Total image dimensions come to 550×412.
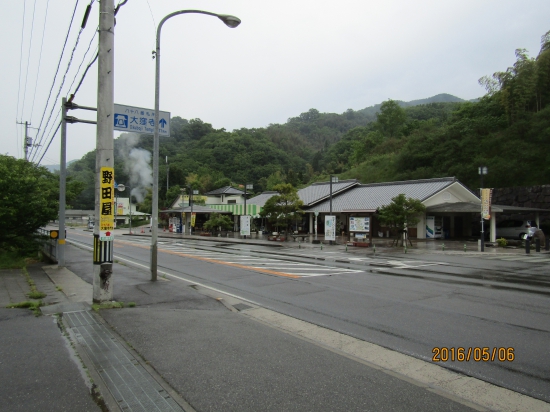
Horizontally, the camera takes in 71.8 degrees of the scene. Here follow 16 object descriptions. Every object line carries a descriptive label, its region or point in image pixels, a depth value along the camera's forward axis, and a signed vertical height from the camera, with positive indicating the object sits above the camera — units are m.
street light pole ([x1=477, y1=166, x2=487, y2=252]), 25.89 +3.30
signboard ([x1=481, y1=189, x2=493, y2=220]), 25.25 +1.08
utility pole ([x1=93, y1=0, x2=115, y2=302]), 8.34 +1.16
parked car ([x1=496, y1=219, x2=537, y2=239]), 32.72 -0.87
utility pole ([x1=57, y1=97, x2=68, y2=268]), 15.97 +0.44
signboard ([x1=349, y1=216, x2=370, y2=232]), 28.98 -0.49
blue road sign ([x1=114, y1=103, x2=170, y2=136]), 10.54 +2.89
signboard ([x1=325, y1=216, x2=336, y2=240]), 30.14 -0.83
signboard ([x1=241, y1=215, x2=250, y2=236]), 37.38 -0.87
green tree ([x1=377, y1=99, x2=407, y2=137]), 81.50 +21.73
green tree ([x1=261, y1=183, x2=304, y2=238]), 33.81 +1.01
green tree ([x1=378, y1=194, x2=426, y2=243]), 26.12 +0.41
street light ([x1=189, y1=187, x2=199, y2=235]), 43.69 -1.37
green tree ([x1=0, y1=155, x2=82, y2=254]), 15.73 +0.41
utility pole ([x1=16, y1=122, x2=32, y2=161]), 31.51 +6.13
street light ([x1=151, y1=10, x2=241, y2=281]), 11.91 +1.90
